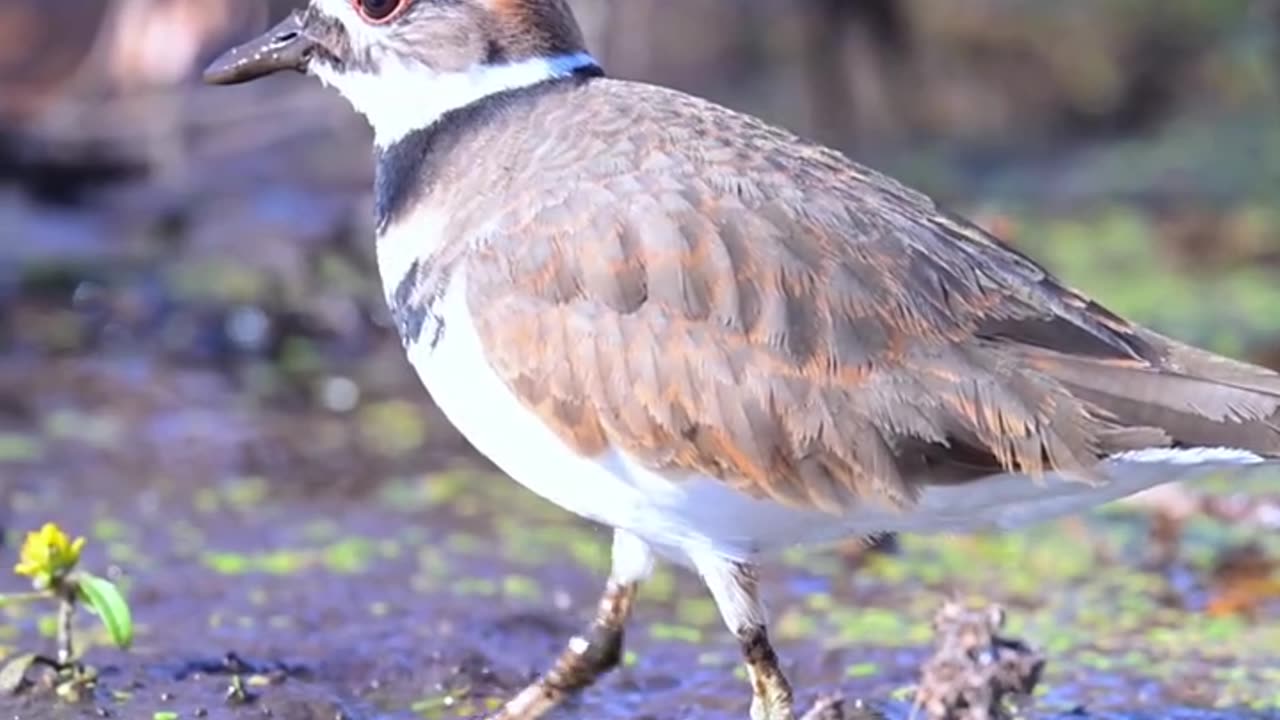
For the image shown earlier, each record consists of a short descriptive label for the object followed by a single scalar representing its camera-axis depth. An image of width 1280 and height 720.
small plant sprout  10.48
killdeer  9.59
